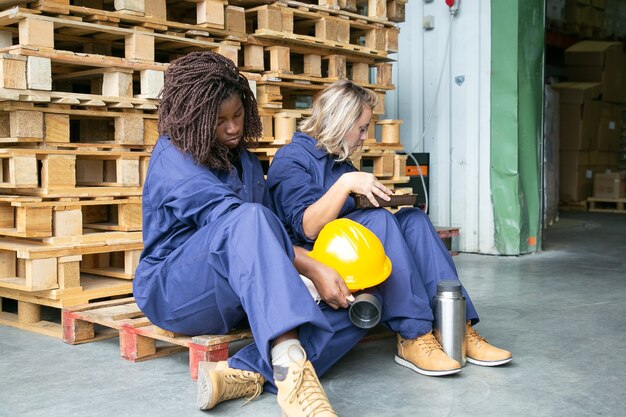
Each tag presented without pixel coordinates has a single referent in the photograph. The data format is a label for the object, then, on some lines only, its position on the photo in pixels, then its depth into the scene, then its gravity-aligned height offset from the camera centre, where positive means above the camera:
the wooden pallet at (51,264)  4.24 -0.61
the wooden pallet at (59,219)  4.30 -0.36
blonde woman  3.49 -0.29
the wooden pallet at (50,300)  4.33 -0.80
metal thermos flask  3.51 -0.72
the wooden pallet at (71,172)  4.26 -0.10
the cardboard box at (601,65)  13.43 +1.50
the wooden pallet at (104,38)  4.34 +0.72
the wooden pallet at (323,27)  5.70 +0.99
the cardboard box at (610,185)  12.95 -0.51
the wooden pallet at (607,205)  12.90 -0.84
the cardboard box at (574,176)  13.00 -0.37
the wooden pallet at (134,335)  3.39 -0.82
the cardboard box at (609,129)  13.32 +0.43
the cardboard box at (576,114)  12.74 +0.63
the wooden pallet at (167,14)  4.57 +0.85
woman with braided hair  2.78 -0.39
